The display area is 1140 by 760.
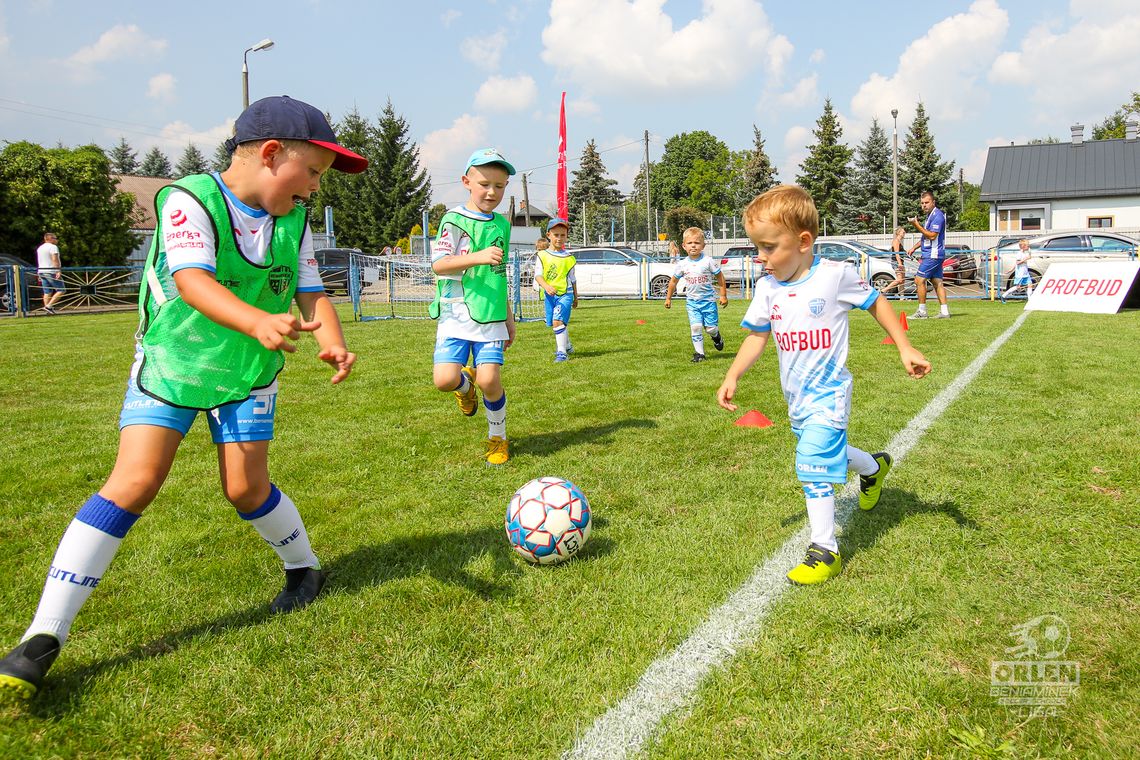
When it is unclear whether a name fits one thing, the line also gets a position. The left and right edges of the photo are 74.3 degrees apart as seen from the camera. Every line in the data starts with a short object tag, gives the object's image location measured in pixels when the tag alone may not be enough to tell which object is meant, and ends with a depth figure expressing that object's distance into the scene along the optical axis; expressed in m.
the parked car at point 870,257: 23.24
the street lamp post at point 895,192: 48.31
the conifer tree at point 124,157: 88.31
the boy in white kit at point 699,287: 10.30
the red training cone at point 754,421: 6.20
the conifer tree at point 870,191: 59.16
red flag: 30.86
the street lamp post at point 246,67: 21.69
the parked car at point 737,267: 24.83
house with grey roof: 47.28
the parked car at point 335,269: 25.76
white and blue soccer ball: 3.47
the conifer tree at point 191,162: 87.38
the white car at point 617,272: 26.91
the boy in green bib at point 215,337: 2.52
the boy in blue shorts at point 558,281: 10.75
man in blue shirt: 14.30
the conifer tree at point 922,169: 55.66
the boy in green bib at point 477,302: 5.34
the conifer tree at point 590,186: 88.12
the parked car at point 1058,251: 21.34
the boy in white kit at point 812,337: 3.40
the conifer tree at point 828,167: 62.00
